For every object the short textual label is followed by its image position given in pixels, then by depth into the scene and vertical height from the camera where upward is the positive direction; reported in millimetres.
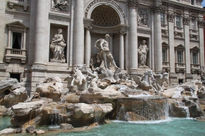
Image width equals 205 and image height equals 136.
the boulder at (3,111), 11621 -2146
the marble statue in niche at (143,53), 19375 +2084
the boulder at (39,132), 7795 -2262
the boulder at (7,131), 7785 -2245
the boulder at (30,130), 7962 -2230
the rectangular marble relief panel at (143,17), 19844 +5744
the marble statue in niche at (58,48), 15414 +2093
